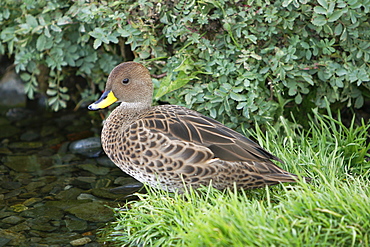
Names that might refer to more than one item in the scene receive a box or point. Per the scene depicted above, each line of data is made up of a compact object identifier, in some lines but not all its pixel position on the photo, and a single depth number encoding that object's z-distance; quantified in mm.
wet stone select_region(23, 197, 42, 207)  8750
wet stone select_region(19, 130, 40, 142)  11668
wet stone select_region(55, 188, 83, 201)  8984
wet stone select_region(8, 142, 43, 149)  11258
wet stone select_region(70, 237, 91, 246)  7543
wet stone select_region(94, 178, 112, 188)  9504
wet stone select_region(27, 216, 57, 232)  7987
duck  7121
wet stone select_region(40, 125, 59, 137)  11950
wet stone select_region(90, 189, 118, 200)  9043
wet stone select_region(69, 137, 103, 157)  10969
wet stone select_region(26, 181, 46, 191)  9359
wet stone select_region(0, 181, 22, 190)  9383
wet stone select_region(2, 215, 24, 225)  8148
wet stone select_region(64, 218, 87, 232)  7984
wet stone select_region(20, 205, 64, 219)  8359
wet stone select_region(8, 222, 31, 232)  7939
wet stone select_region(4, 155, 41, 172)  10227
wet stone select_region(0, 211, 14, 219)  8335
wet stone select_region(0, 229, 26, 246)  7569
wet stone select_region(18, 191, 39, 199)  9014
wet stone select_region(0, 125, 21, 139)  11852
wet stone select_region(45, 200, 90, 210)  8672
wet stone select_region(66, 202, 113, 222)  8262
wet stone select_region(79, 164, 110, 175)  10125
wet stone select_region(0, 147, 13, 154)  10992
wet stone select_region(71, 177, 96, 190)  9491
